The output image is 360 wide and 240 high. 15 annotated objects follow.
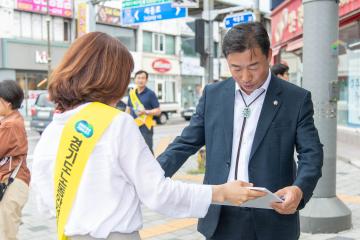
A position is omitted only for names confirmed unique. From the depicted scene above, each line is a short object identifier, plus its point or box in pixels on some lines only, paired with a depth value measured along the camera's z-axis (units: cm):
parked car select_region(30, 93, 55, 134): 1675
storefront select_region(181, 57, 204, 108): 3688
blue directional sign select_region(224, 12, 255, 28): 887
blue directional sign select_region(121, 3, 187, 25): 1230
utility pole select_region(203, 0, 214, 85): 909
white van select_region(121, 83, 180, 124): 2584
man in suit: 225
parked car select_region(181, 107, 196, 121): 2841
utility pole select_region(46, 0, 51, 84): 2437
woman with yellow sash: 174
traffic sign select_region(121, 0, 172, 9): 1265
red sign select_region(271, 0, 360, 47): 1455
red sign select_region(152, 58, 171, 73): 3425
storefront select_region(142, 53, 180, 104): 3394
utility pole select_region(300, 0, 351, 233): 480
